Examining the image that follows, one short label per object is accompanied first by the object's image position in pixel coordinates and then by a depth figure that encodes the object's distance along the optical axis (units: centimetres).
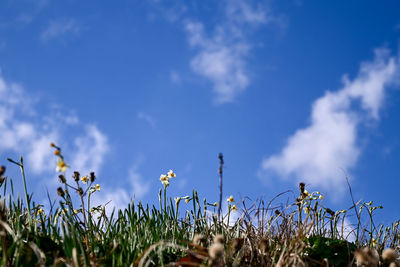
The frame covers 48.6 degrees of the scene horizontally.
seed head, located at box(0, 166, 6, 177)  236
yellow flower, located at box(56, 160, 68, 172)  228
